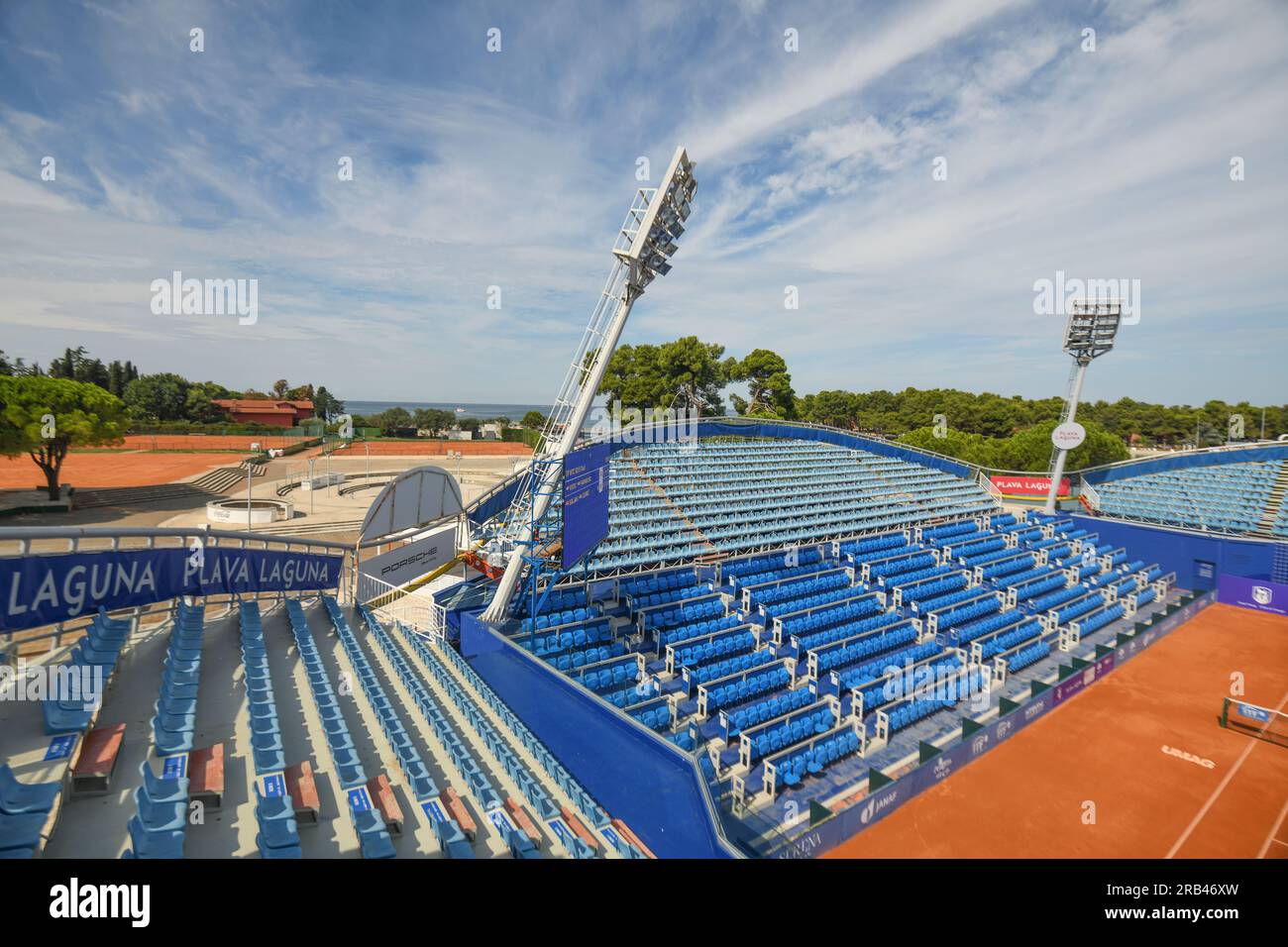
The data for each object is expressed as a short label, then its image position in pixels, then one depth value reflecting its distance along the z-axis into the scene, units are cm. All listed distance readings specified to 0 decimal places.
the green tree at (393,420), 9641
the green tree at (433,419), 9750
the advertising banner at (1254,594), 2600
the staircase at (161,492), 3603
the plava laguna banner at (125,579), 844
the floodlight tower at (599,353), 1370
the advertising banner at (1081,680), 1648
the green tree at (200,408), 7500
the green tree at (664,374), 5631
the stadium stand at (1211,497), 3114
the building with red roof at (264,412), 8488
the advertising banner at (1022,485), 3675
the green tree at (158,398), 7181
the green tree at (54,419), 3088
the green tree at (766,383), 5966
